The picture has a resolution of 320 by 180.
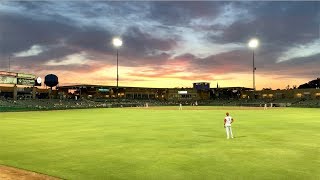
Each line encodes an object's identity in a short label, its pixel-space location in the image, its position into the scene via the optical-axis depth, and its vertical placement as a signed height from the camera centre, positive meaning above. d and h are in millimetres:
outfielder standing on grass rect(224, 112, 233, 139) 14349 -1373
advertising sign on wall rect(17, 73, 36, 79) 55288 +5592
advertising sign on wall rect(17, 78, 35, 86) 55009 +4197
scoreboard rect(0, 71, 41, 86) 52216 +4755
